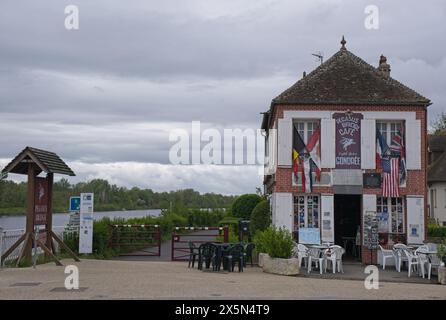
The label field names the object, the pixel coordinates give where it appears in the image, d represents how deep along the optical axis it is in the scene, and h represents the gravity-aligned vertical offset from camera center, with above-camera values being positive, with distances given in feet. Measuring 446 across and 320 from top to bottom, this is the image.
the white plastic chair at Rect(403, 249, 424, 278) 58.23 -4.41
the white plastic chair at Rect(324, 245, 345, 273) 59.00 -4.15
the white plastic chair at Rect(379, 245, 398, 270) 64.18 -4.37
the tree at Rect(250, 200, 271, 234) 87.15 -0.60
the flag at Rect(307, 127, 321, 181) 69.82 +7.40
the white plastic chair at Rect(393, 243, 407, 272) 62.34 -4.04
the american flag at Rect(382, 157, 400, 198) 69.25 +4.30
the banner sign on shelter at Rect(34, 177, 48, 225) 59.41 +1.00
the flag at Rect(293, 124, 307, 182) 70.13 +7.64
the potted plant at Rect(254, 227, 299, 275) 57.16 -3.84
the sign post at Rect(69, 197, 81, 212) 75.90 +1.05
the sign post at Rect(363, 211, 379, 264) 67.15 -1.90
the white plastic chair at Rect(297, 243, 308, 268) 61.61 -3.96
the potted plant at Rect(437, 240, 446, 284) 53.52 -4.37
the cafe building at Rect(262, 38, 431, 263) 69.51 +6.28
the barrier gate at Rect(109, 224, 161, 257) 83.30 -4.44
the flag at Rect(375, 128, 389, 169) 70.44 +7.63
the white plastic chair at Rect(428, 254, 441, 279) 58.08 -4.42
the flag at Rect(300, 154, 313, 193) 69.46 +4.56
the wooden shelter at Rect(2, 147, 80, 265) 58.34 +1.66
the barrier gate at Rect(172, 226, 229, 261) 73.56 -5.51
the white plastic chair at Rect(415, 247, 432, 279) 57.37 -4.37
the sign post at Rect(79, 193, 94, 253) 72.84 -1.41
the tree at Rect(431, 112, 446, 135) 199.32 +29.92
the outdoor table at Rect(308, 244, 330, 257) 60.09 -3.36
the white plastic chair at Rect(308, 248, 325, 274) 58.51 -4.36
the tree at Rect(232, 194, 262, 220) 135.74 +1.82
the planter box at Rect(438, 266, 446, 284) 53.42 -5.28
